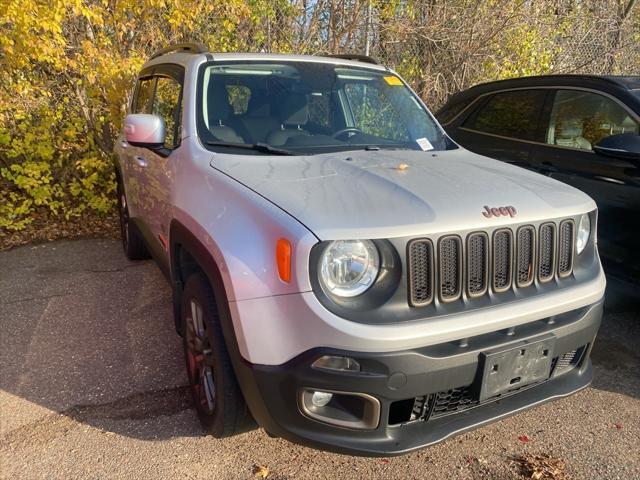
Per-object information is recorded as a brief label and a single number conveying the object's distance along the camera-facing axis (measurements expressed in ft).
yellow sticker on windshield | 12.39
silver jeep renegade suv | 6.22
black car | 11.68
